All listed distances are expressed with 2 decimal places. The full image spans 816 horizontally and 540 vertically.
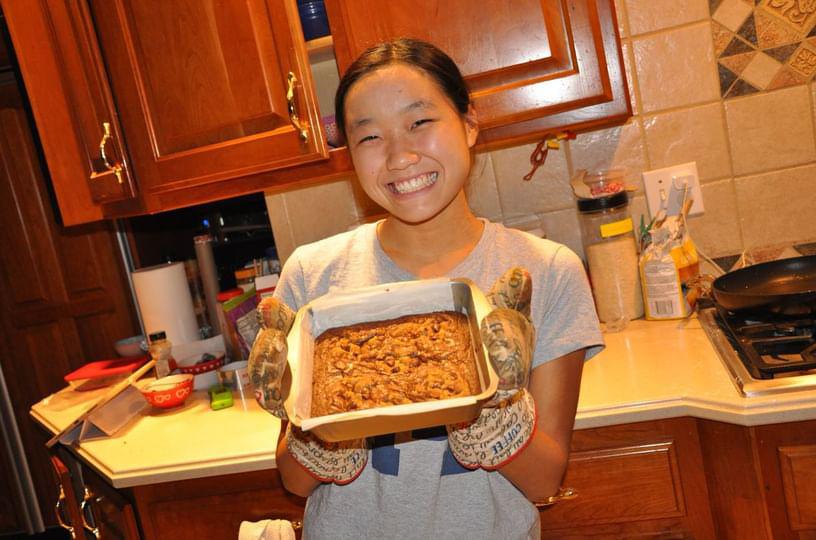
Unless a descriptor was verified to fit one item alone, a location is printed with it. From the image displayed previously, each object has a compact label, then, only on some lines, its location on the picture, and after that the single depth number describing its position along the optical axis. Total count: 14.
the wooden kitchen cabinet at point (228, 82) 1.37
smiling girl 0.96
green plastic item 1.58
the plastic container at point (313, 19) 1.46
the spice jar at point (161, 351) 1.76
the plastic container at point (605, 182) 1.61
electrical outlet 1.68
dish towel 1.20
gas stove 1.10
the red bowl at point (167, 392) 1.60
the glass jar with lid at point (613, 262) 1.59
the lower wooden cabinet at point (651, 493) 1.12
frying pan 1.34
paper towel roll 1.92
